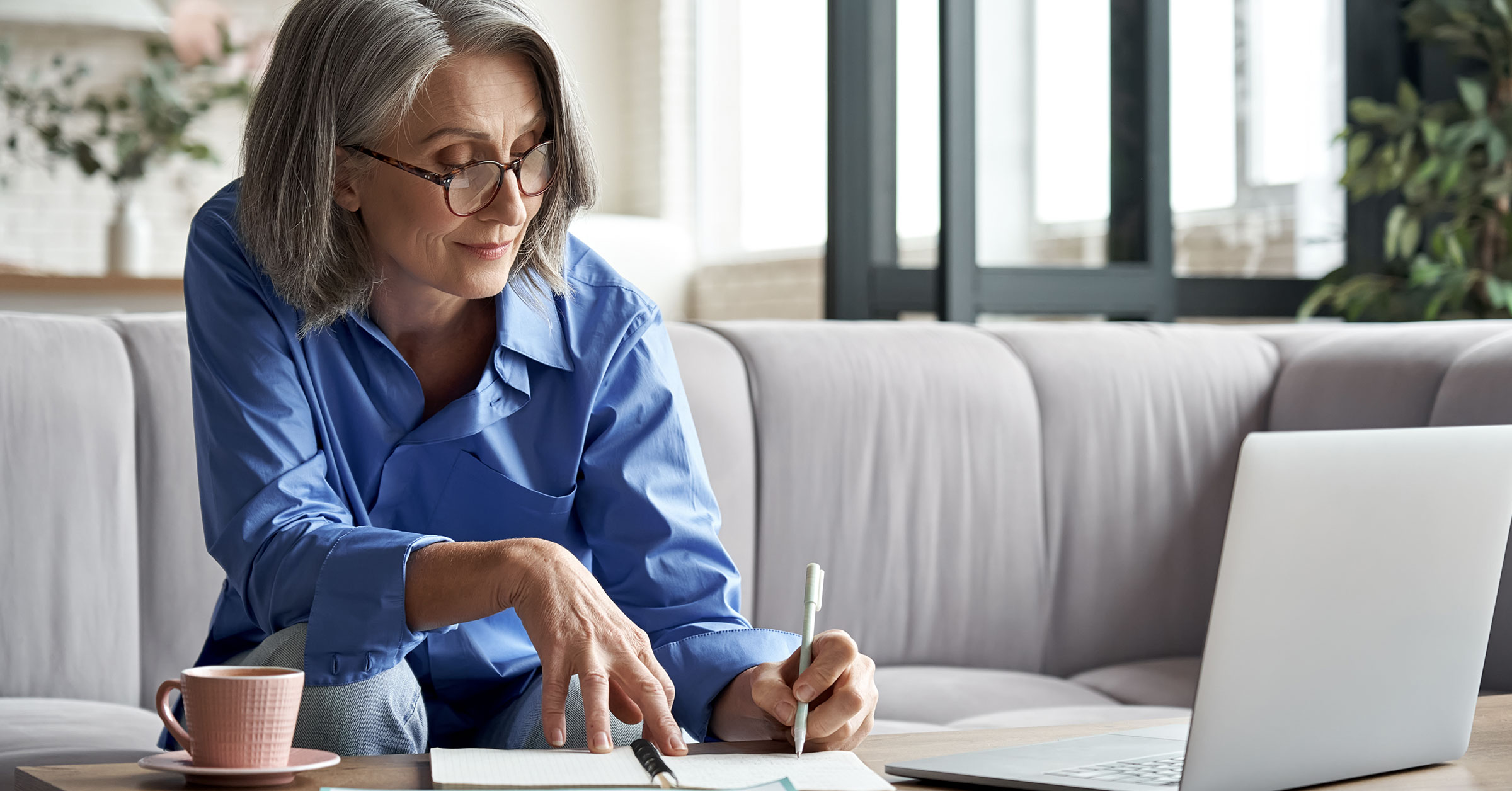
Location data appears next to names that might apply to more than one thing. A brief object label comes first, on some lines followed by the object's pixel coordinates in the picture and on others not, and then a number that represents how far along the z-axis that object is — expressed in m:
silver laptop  1.93
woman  2.29
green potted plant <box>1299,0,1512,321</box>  5.16
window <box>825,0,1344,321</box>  4.82
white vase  8.89
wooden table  1.96
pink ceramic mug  1.95
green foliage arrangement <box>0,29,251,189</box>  9.23
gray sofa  3.05
